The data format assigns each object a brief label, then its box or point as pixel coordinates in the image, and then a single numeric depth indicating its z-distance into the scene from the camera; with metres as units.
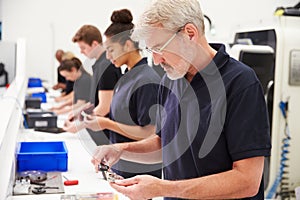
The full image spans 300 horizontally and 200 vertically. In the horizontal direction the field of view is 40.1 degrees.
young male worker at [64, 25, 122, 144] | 2.38
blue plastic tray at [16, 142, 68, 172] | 2.02
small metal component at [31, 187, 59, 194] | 1.74
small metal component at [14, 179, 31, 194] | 1.75
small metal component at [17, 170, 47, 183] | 1.90
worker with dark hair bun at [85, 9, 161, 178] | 1.87
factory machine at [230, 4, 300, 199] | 3.36
